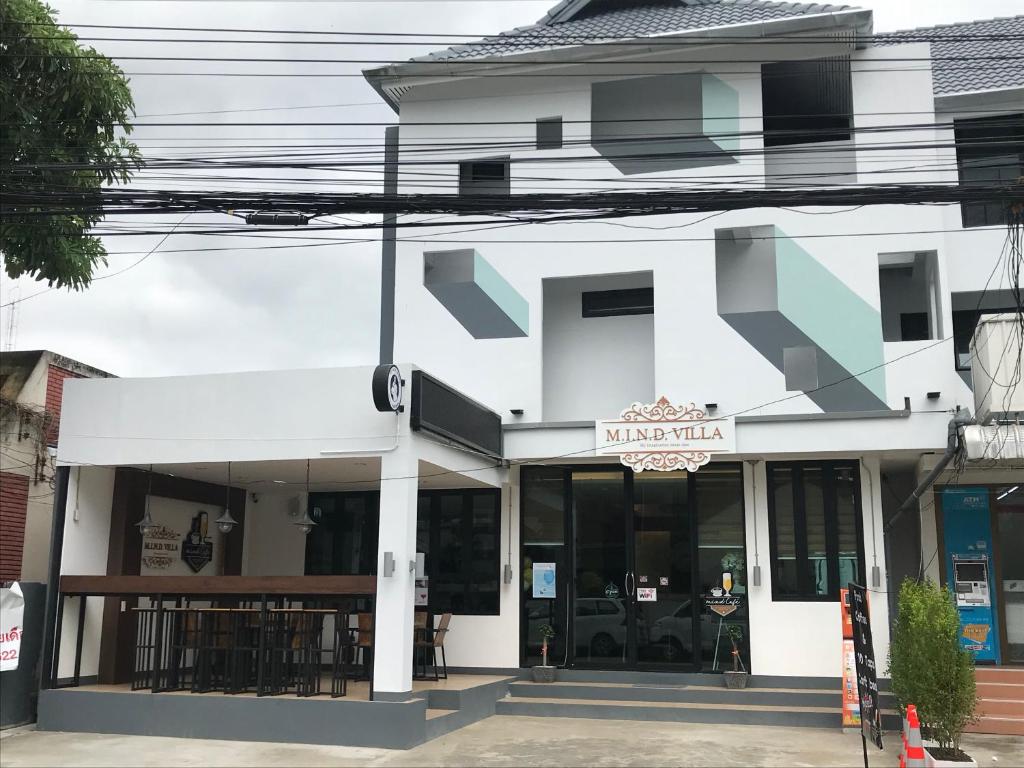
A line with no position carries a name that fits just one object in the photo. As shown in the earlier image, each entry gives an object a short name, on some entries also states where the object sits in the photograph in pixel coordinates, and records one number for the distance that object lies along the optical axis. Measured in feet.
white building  45.62
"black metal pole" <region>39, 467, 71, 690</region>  40.75
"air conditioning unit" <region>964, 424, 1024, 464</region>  39.17
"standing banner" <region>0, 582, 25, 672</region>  38.34
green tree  35.35
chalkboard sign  28.27
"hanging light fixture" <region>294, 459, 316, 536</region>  46.16
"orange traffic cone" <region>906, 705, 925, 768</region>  26.68
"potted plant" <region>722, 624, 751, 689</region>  44.96
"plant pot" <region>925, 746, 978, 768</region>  31.30
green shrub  33.47
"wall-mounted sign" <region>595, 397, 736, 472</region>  46.16
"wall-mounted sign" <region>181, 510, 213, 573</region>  50.49
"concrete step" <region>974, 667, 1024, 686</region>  43.09
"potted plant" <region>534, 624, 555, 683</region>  47.93
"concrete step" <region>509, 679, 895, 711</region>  43.78
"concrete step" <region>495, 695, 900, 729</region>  41.83
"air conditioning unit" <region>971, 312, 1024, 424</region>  39.37
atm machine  48.57
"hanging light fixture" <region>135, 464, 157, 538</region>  43.62
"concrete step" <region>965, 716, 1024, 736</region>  40.70
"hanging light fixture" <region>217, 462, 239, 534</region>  44.55
